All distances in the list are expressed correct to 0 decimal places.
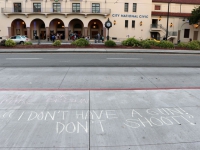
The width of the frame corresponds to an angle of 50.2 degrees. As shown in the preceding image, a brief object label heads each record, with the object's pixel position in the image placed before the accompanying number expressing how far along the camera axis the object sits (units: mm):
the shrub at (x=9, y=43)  23408
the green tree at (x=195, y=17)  45494
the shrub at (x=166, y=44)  24966
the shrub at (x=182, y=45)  25855
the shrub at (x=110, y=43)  24250
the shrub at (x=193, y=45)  24891
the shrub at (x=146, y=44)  24109
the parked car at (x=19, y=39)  32791
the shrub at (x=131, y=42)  24969
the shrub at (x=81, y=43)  24036
